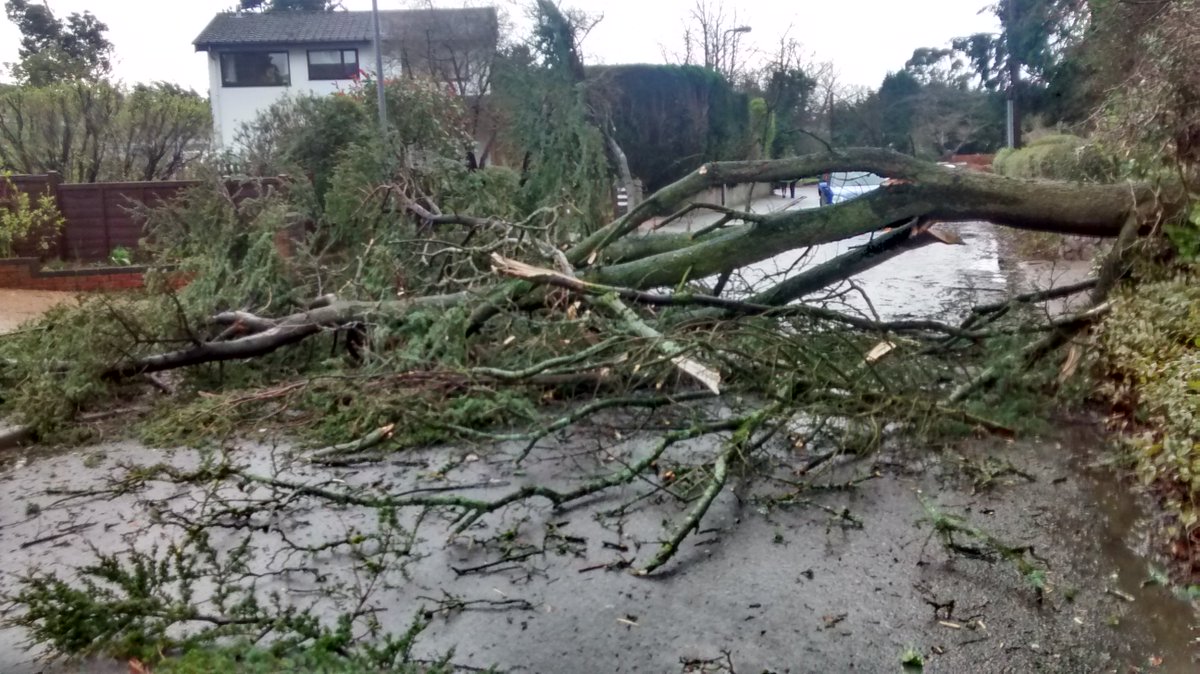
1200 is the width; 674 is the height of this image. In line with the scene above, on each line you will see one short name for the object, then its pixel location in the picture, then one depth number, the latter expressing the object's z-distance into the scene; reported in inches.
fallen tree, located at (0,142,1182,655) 207.8
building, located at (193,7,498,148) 1286.9
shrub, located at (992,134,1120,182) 340.5
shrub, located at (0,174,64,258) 538.3
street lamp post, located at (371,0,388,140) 399.4
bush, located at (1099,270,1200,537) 164.7
